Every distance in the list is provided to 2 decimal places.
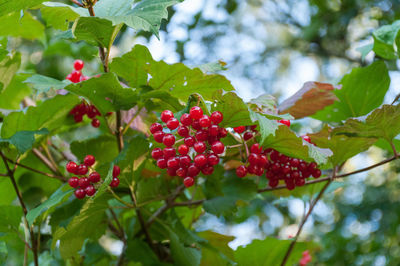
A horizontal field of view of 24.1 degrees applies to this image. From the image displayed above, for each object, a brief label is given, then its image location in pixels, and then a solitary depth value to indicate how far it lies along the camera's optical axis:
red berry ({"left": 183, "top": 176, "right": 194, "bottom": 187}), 0.67
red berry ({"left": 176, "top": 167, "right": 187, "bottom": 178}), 0.66
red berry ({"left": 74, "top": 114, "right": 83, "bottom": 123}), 0.78
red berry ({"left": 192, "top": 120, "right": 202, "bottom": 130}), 0.65
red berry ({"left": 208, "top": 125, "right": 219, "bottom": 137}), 0.65
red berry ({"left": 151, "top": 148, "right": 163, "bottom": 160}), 0.67
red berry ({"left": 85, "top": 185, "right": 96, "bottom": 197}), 0.68
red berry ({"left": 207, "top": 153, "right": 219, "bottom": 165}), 0.66
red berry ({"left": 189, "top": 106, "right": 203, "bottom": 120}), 0.64
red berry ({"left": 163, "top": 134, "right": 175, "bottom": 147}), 0.65
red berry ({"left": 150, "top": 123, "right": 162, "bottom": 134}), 0.67
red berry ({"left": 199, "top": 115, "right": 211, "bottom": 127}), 0.65
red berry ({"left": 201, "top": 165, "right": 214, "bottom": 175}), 0.67
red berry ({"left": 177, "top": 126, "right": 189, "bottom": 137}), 0.65
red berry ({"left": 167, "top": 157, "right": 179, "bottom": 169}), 0.66
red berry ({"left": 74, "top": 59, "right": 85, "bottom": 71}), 0.79
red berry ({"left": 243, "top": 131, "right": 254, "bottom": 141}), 0.69
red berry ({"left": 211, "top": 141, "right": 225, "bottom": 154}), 0.65
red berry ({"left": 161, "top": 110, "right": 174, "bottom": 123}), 0.66
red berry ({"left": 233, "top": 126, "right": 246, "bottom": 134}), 0.68
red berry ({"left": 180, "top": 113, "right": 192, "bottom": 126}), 0.65
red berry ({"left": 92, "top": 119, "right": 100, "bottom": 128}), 0.78
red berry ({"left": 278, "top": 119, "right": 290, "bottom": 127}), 0.70
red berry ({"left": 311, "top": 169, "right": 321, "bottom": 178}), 0.72
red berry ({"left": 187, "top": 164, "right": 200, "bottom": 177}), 0.66
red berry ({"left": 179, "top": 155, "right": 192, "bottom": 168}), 0.66
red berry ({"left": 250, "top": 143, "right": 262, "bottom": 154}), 0.68
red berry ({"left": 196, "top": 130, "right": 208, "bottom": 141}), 0.65
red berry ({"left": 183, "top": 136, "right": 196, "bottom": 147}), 0.66
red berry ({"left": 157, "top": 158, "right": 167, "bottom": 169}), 0.67
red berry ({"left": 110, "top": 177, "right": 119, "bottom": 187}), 0.69
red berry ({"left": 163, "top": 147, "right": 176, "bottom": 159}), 0.66
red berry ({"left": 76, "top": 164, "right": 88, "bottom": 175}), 0.69
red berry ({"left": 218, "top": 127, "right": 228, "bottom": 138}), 0.66
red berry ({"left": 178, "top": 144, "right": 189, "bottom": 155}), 0.65
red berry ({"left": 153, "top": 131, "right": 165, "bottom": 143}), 0.66
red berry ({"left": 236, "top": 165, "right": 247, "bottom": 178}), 0.69
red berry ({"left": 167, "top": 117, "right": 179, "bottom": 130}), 0.65
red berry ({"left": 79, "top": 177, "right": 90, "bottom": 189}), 0.68
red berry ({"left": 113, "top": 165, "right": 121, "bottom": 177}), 0.69
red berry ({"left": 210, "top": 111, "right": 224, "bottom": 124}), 0.65
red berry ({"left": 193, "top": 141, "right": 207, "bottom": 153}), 0.65
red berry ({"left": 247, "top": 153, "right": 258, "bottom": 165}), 0.68
